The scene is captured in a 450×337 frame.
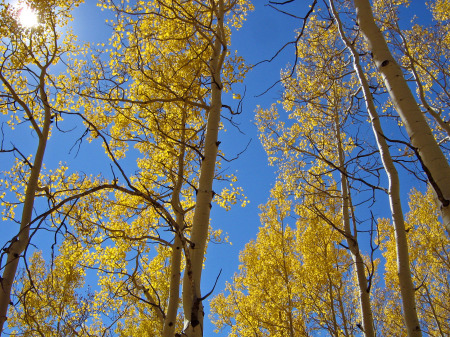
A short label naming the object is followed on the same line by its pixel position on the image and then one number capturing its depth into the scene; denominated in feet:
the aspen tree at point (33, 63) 12.16
